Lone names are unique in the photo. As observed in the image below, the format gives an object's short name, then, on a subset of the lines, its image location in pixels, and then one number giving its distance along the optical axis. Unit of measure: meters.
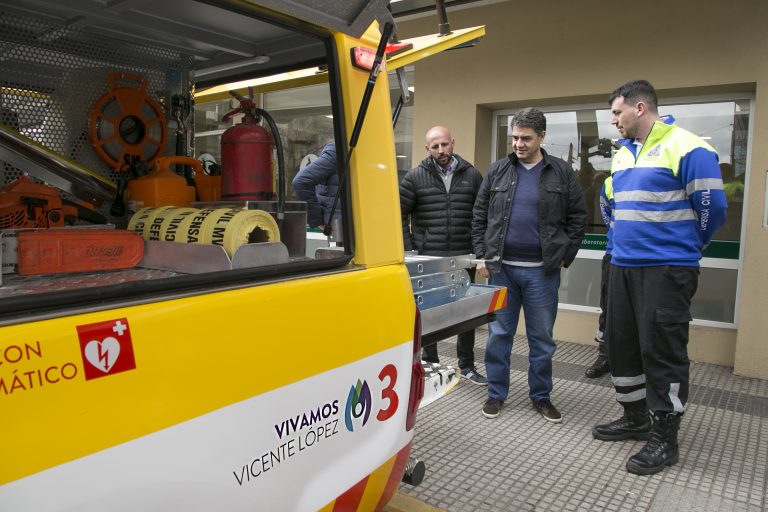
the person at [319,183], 3.51
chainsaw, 1.79
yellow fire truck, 1.08
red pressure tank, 1.96
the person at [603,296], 4.82
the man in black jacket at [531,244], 3.96
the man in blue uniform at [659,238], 3.18
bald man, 4.61
